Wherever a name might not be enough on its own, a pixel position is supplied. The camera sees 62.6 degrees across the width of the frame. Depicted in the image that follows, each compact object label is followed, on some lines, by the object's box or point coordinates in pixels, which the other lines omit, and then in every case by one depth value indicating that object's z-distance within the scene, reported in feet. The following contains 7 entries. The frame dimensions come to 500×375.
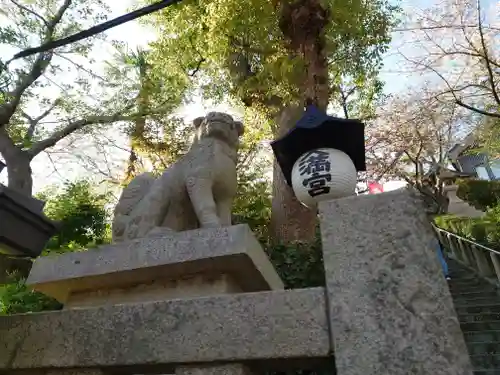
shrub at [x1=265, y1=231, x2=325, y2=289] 20.32
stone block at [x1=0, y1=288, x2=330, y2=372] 5.94
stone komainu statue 9.29
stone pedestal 7.56
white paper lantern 7.82
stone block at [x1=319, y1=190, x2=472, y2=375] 5.30
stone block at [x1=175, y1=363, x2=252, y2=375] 6.04
